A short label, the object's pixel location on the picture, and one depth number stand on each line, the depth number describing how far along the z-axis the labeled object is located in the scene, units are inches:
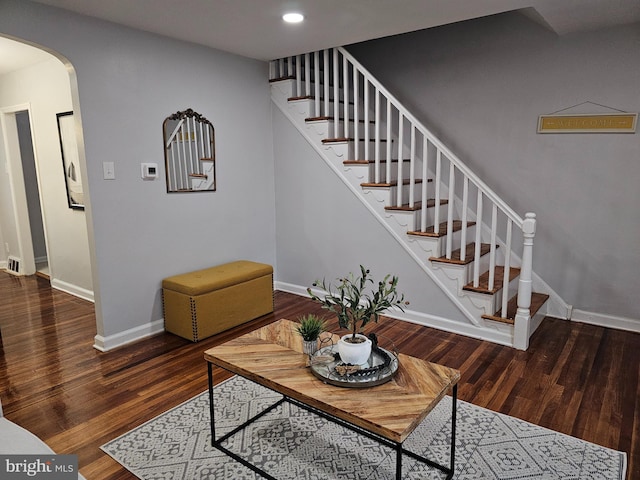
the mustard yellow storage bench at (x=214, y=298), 131.7
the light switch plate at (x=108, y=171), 122.1
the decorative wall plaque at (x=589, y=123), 131.8
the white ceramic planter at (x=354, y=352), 71.7
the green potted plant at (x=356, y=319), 71.9
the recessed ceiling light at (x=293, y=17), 112.8
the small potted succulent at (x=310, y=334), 79.0
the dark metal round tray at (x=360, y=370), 68.5
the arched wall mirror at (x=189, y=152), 138.7
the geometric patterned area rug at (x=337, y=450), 76.5
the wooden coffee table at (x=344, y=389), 60.3
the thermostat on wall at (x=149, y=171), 131.6
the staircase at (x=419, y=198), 129.2
